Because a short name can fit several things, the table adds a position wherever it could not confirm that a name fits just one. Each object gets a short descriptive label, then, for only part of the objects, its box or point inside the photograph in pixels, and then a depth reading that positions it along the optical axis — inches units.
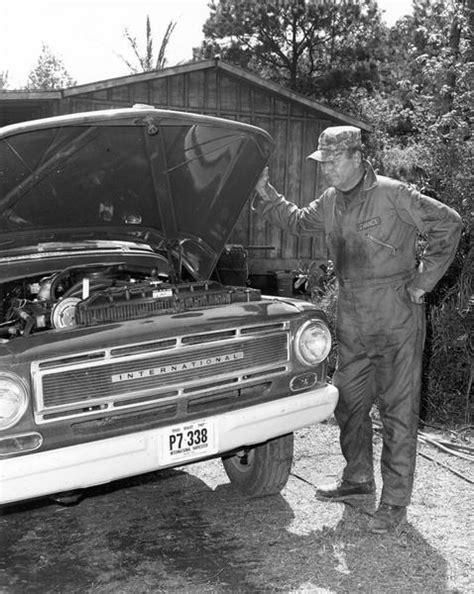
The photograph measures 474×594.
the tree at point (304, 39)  1064.2
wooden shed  482.6
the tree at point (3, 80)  1846.3
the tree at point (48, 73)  1865.2
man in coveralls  139.7
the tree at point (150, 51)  1169.4
